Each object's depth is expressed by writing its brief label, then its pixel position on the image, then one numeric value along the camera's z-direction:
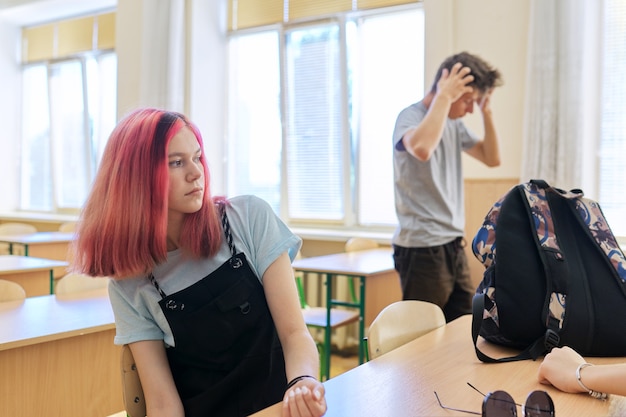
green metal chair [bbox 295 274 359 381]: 3.27
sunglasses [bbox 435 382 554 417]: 0.98
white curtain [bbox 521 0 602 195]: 3.54
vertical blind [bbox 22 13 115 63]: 6.65
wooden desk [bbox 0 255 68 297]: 3.25
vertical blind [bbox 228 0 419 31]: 4.76
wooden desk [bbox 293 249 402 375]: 3.21
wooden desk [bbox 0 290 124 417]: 1.89
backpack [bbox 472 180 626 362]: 1.39
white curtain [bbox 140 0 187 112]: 5.21
